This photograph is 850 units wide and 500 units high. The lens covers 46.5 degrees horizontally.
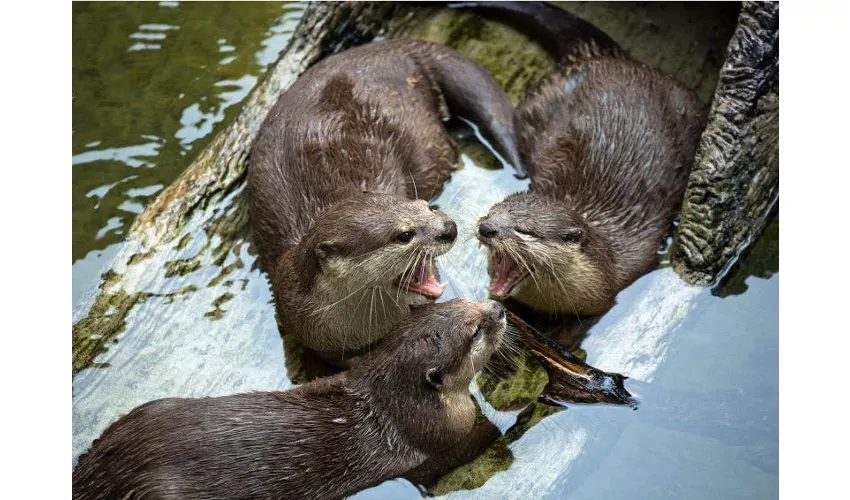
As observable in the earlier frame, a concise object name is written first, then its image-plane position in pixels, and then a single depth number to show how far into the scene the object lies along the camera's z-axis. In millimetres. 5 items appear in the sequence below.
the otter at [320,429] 2676
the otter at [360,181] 3213
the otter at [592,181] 3504
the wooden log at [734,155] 3568
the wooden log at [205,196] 3539
